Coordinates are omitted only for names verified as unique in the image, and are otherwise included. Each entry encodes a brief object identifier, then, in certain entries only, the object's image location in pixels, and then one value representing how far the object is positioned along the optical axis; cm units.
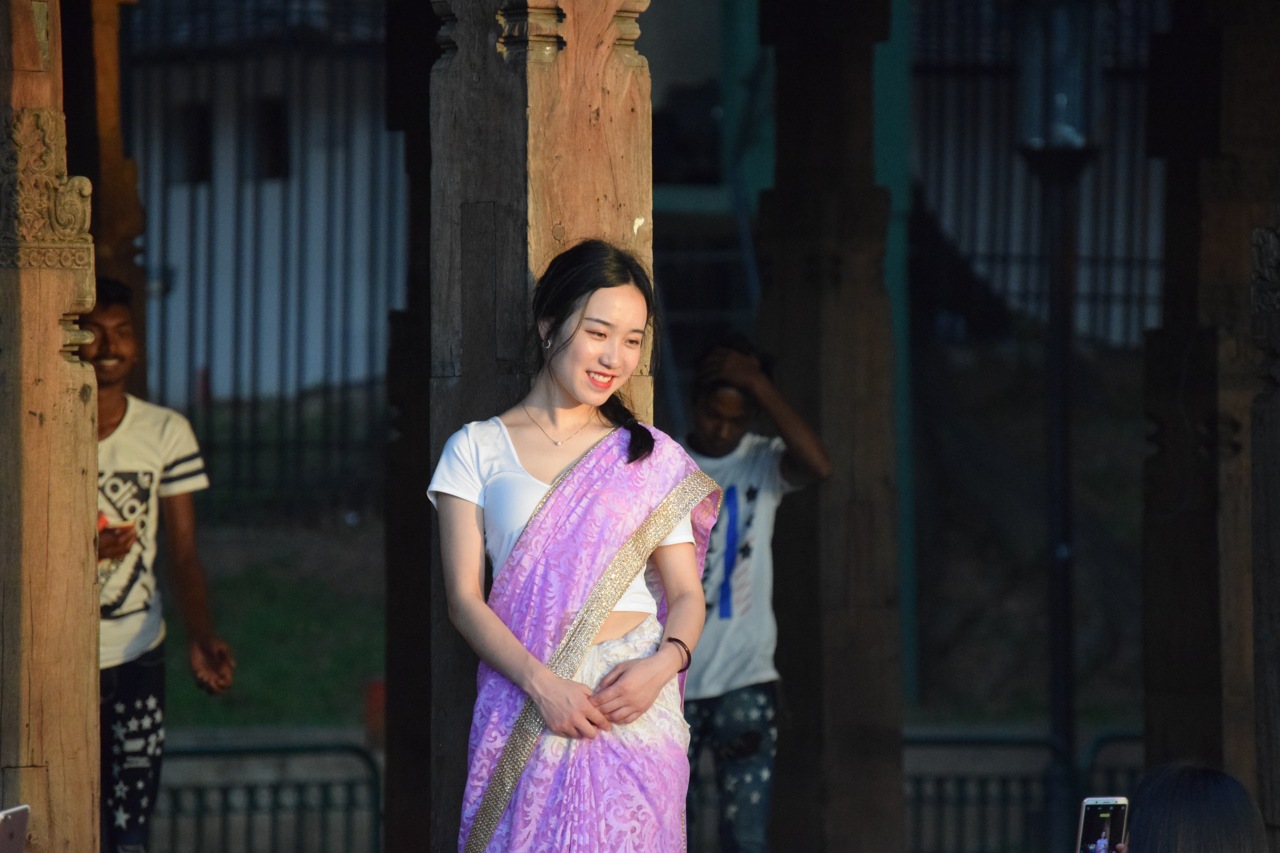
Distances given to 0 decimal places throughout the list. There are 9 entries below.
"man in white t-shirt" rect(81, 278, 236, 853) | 1173
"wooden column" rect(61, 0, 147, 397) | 1484
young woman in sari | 793
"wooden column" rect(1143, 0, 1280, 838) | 1372
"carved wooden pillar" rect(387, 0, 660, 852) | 855
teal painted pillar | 2566
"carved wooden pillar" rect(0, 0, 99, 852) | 951
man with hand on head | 1254
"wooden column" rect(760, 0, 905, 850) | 1441
